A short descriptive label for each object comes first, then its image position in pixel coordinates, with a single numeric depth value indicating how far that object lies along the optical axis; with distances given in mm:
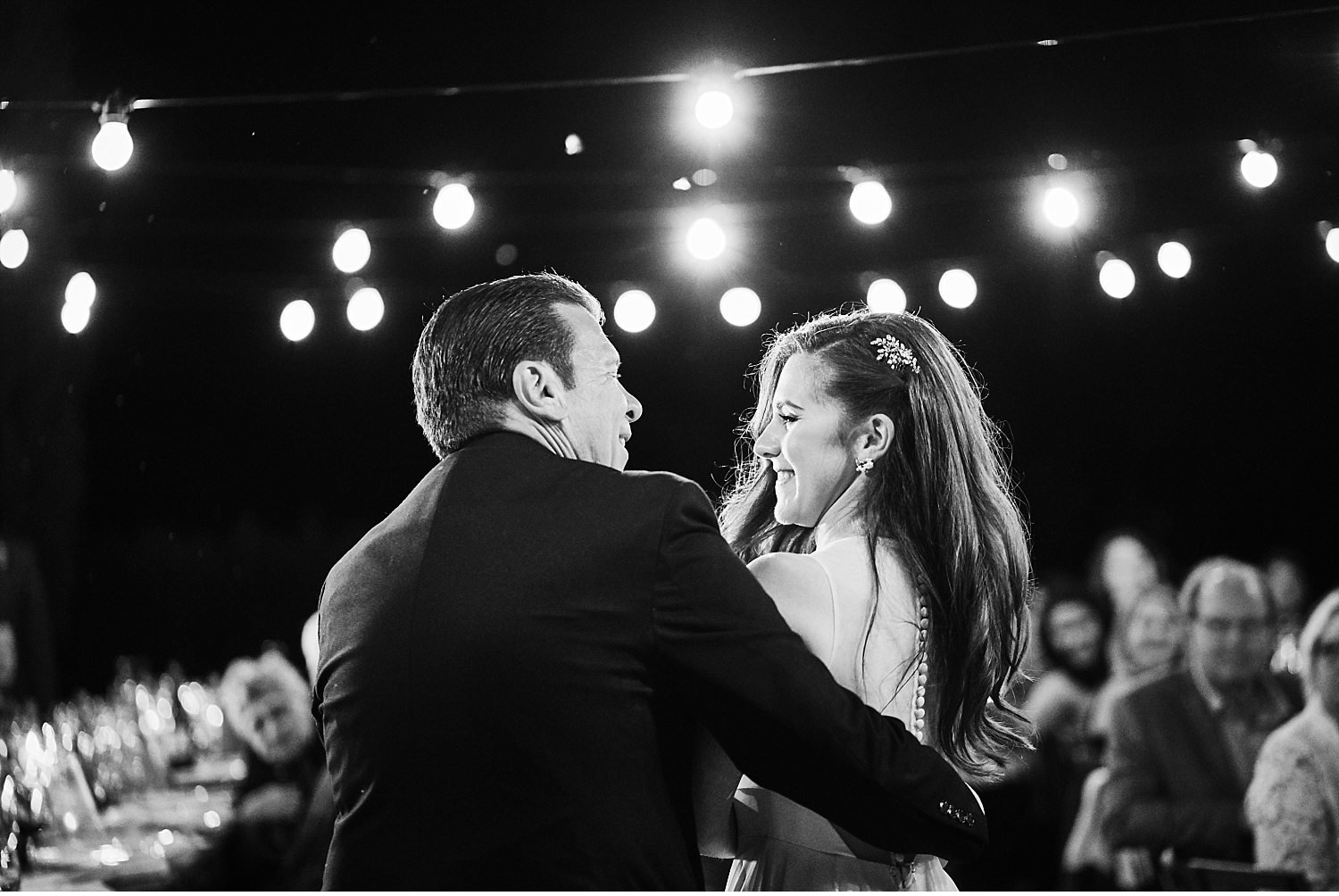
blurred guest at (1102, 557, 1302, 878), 3768
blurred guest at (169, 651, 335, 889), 3744
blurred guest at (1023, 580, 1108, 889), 4734
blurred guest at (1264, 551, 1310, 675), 6000
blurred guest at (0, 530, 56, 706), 4801
